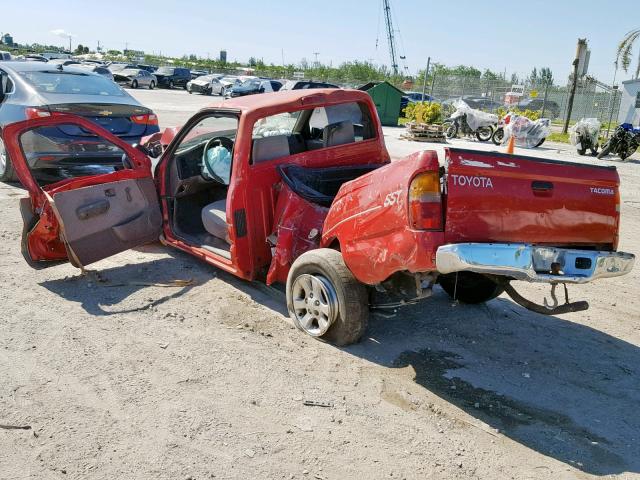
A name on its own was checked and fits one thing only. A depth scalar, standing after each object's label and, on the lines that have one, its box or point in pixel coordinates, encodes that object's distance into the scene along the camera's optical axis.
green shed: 24.23
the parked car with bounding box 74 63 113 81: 27.36
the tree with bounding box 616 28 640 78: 34.35
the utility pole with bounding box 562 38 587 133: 21.08
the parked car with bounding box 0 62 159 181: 7.03
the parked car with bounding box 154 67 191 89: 44.51
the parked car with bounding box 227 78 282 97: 31.02
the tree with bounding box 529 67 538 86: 40.79
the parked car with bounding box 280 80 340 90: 24.02
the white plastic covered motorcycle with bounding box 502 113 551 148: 18.86
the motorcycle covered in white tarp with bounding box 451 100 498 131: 20.66
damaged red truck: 3.29
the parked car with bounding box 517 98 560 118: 31.28
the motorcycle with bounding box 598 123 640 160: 16.39
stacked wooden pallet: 19.45
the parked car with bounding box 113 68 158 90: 39.54
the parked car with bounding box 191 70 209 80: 49.89
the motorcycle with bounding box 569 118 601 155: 17.34
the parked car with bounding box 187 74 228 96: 39.84
